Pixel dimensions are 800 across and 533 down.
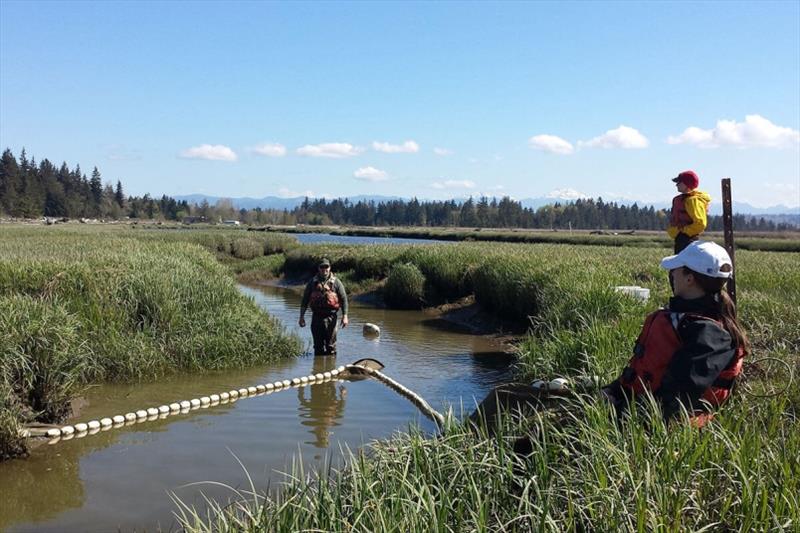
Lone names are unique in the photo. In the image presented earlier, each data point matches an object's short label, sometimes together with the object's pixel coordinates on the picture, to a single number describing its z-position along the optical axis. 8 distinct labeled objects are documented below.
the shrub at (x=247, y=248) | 39.01
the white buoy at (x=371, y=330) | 16.86
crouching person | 3.73
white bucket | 11.59
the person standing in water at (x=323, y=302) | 12.54
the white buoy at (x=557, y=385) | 5.42
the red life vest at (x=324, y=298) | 12.51
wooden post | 6.52
